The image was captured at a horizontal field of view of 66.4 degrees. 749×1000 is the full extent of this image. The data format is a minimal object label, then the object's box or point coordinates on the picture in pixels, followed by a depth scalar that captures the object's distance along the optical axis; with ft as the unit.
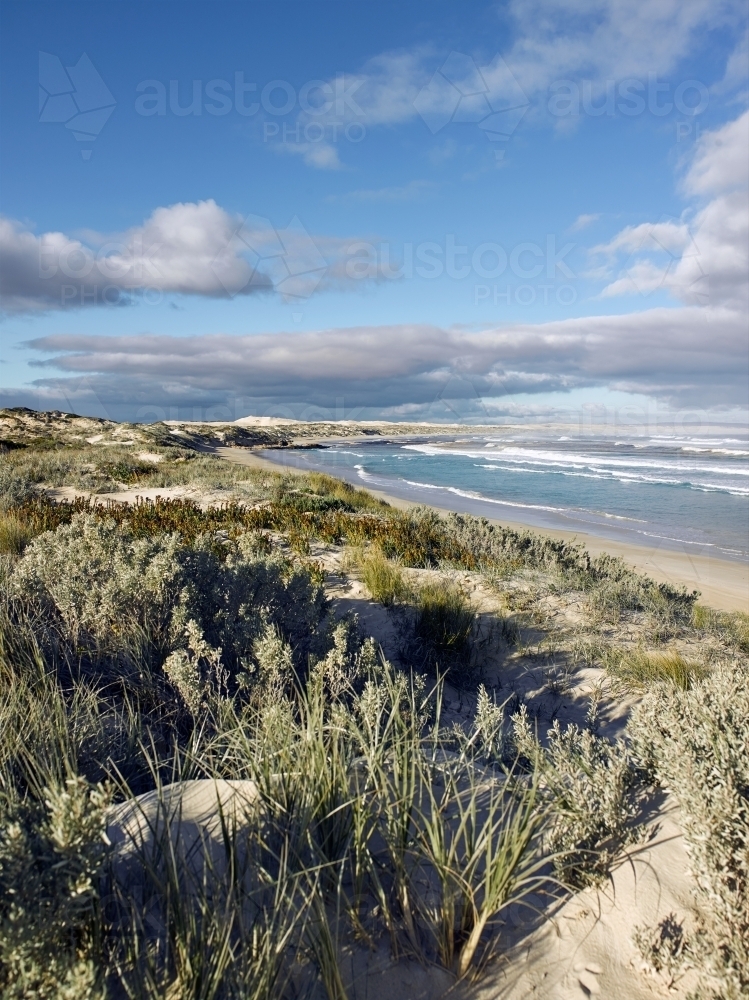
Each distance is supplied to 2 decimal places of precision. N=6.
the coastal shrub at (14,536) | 24.17
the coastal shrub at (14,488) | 35.32
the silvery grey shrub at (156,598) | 12.89
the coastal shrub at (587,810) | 7.13
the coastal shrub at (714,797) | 5.65
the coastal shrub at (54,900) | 4.48
